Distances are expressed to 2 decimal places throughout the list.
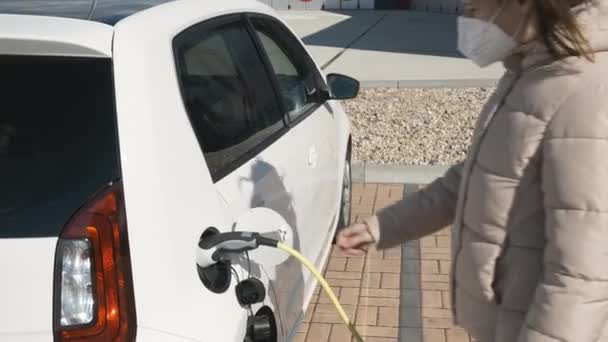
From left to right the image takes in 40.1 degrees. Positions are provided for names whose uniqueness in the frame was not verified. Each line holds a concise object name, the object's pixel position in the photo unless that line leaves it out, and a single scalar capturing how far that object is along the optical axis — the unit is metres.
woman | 1.73
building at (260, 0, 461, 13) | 22.28
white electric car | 1.90
